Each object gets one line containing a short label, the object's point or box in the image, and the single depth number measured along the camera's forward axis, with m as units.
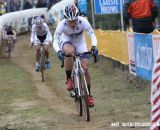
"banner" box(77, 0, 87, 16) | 23.80
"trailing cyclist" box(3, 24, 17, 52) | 26.45
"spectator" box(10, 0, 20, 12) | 40.89
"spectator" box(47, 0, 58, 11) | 40.42
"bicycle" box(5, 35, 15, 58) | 26.20
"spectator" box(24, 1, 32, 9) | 42.39
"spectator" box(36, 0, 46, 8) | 42.08
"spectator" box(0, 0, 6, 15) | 36.02
